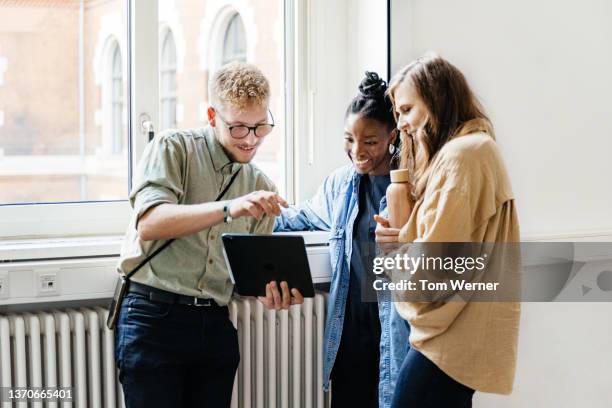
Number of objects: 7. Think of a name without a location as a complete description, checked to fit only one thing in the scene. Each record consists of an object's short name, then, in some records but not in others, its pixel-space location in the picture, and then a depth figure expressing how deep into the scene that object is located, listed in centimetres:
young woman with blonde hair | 187
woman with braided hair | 240
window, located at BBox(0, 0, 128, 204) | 263
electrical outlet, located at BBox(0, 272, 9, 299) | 230
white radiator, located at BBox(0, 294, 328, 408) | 234
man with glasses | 210
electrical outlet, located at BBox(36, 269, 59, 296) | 234
